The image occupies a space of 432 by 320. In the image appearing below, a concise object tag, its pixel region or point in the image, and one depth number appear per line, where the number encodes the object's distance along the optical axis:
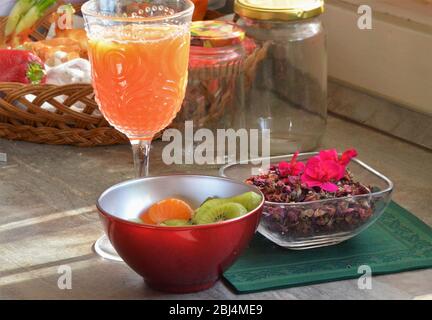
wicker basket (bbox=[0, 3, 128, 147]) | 1.20
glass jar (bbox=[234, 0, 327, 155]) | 1.21
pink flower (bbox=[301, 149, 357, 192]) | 0.98
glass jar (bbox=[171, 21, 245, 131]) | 1.17
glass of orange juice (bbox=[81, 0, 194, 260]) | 0.96
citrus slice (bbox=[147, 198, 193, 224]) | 0.94
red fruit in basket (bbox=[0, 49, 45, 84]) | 1.27
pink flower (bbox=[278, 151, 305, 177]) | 1.01
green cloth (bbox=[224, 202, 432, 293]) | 0.93
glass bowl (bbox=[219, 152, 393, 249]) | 0.95
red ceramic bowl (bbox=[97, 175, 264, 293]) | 0.88
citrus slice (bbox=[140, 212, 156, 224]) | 0.94
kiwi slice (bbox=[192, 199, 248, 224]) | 0.90
